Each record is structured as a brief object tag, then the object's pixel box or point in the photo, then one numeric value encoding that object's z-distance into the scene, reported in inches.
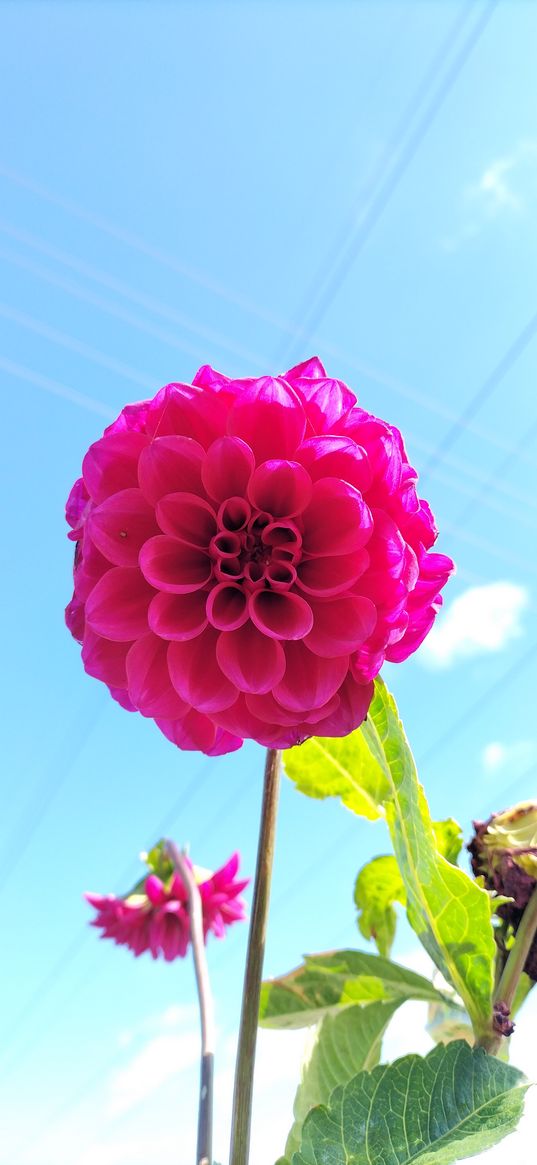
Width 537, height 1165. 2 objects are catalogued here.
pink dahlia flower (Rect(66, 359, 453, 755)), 7.7
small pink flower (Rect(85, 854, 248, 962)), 22.1
